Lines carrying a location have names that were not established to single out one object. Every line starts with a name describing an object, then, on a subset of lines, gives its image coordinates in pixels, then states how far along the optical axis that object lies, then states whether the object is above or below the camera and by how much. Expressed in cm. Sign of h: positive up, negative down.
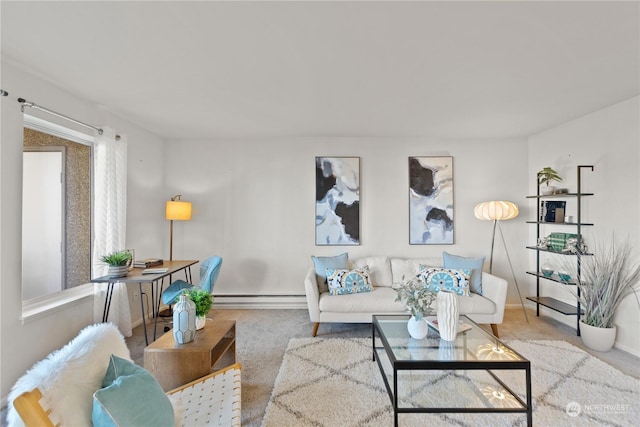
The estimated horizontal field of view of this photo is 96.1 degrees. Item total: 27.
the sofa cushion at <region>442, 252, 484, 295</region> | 342 -63
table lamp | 374 +5
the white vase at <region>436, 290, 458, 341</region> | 214 -77
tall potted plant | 279 -76
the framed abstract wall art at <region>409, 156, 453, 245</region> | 411 +20
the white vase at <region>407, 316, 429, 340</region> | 220 -88
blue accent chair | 312 -79
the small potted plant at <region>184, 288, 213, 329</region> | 211 -66
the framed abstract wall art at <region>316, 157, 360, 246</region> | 414 +20
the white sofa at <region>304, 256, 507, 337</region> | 309 -99
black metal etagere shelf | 309 -52
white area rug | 188 -134
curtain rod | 218 +85
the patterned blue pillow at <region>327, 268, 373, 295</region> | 336 -80
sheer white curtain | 288 -3
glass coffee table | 180 -120
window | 239 +4
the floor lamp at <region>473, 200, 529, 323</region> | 366 +4
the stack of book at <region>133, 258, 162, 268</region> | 315 -55
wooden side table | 184 -96
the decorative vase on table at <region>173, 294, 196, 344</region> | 193 -71
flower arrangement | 220 -66
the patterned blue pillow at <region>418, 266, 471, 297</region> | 327 -77
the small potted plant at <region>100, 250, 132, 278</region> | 272 -48
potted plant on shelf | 343 +44
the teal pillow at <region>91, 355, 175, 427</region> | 105 -73
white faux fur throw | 96 -60
